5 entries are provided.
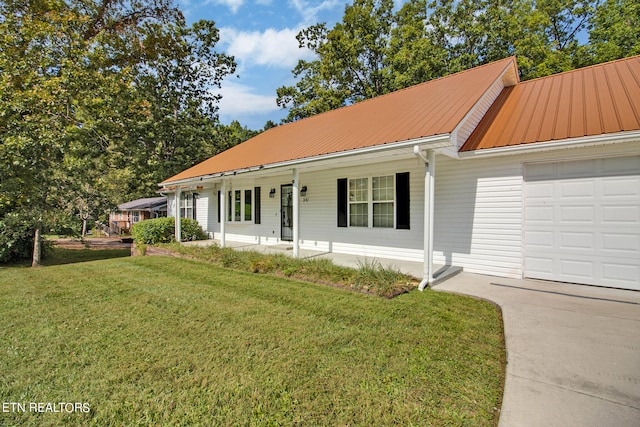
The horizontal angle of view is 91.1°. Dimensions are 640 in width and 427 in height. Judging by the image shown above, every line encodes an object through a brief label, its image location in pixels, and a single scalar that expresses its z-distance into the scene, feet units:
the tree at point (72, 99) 32.78
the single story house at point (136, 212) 86.72
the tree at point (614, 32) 48.52
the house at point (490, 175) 17.54
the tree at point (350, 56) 63.93
